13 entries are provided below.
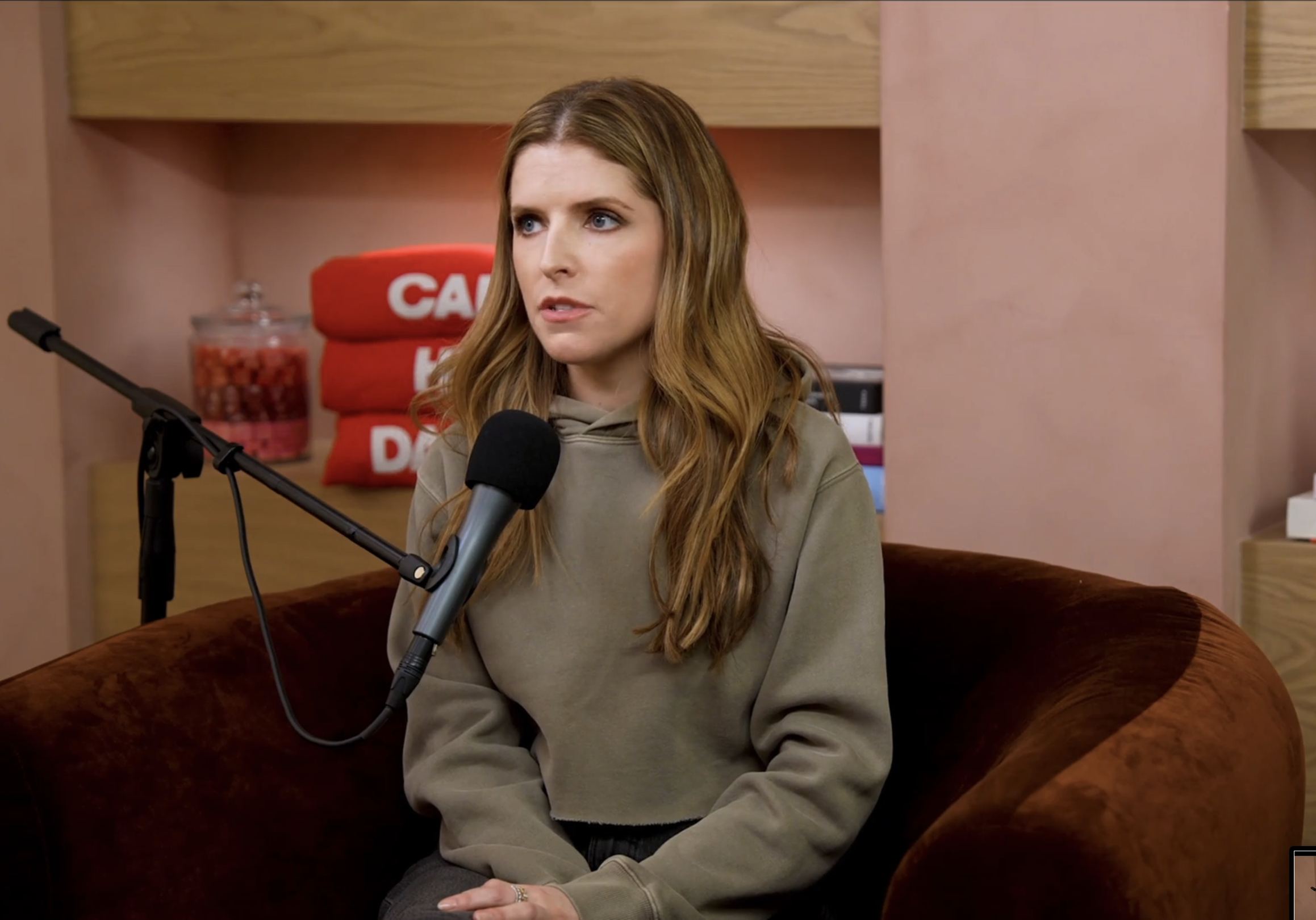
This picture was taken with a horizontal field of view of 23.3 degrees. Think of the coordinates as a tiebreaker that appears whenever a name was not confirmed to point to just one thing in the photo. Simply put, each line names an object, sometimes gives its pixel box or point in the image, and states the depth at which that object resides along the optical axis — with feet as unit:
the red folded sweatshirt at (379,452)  10.10
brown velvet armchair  6.76
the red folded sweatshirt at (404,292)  10.05
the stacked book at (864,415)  10.17
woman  7.51
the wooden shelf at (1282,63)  9.13
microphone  6.70
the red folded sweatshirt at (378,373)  10.09
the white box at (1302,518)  9.33
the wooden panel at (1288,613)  9.26
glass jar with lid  10.43
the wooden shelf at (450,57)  9.70
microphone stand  7.33
